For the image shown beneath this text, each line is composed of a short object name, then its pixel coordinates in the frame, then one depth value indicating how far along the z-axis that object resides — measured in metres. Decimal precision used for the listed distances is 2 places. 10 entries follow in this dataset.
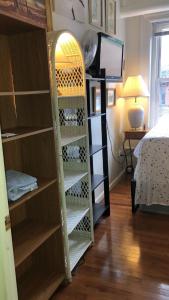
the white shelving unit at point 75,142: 2.00
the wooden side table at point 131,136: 3.76
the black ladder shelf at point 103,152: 2.44
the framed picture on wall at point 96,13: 2.64
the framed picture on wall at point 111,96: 3.31
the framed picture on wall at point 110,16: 3.06
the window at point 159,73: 3.83
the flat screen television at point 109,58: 2.72
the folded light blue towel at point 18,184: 1.39
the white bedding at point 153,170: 2.51
